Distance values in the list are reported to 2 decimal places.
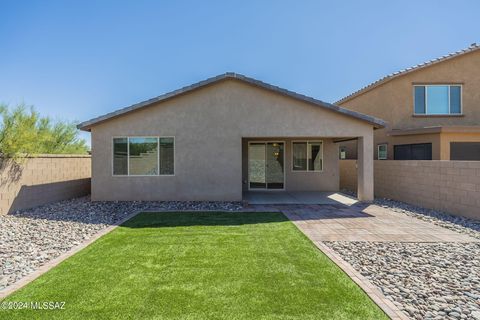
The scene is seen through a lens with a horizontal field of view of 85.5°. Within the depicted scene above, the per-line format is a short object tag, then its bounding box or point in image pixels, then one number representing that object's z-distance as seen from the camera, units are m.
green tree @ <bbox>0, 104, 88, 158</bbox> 10.04
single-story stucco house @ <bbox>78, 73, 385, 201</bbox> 11.56
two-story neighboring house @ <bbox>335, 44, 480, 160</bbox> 16.08
